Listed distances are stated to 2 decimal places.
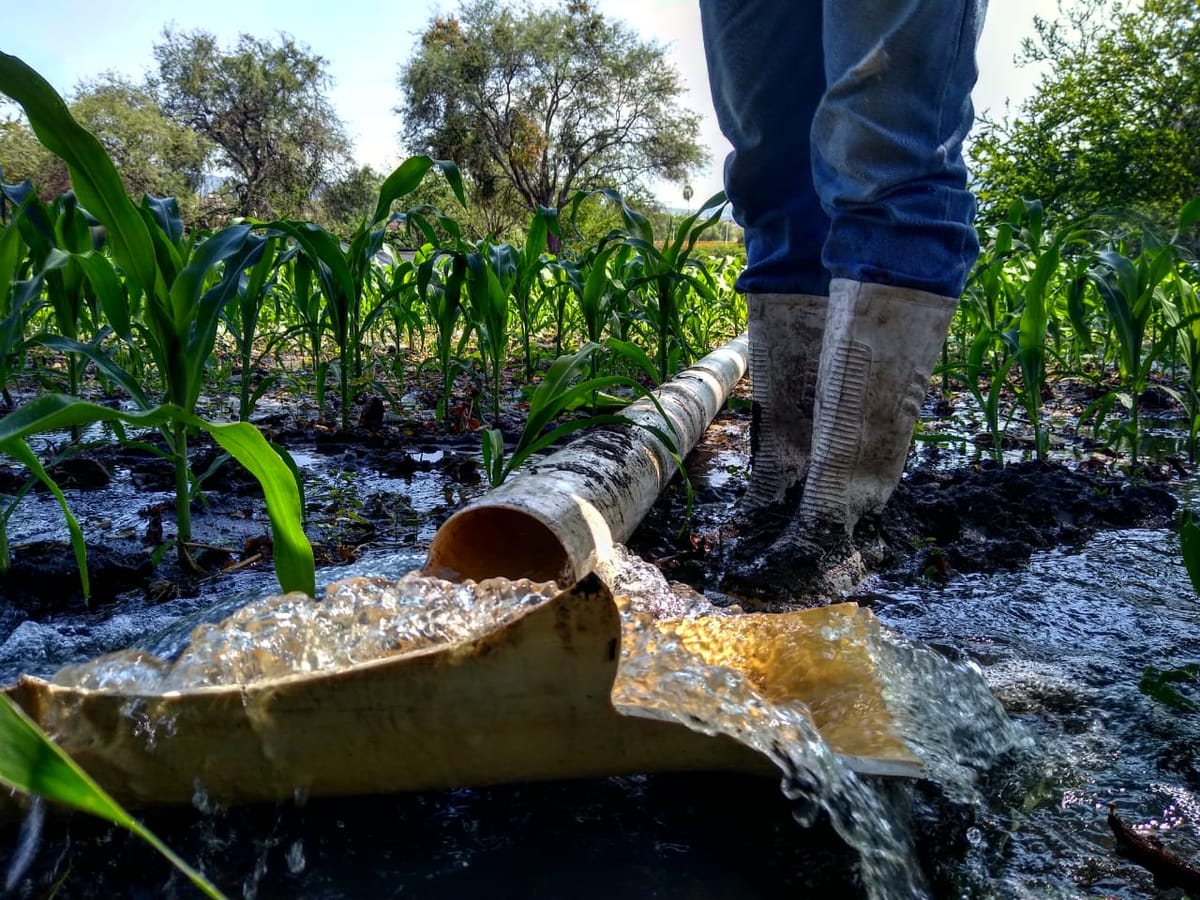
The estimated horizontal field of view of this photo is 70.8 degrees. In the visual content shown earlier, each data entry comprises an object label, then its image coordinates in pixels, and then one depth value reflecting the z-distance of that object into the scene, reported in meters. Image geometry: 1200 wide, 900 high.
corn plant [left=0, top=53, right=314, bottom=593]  0.90
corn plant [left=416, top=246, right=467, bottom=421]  2.84
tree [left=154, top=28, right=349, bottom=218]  31.47
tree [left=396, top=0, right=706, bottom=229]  34.56
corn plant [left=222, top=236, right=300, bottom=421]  2.28
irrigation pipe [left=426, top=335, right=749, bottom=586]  1.41
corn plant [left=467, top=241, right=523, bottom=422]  2.83
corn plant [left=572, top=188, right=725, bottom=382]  2.71
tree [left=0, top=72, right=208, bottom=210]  24.06
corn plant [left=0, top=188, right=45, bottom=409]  1.35
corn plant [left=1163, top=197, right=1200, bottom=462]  2.36
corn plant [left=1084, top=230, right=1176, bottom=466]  2.32
